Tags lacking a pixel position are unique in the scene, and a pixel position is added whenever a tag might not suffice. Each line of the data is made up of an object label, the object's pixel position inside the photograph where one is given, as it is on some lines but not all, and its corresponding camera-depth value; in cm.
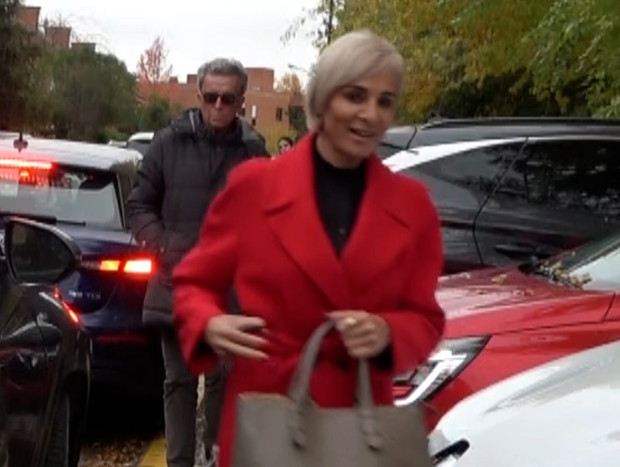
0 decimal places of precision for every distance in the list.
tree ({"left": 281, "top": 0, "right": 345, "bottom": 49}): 3419
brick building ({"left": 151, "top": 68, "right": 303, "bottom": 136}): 9462
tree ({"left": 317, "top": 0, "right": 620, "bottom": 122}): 1126
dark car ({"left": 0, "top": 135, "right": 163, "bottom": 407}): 823
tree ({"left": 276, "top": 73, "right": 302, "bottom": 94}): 7050
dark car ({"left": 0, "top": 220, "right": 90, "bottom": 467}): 505
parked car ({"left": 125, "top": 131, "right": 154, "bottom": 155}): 2641
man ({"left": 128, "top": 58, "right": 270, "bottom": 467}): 636
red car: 584
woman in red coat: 353
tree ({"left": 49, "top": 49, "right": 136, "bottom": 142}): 6309
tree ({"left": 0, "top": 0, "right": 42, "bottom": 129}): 4119
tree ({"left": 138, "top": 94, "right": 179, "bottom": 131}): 7100
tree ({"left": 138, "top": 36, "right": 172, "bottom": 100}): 9225
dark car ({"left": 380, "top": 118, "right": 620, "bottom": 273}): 875
